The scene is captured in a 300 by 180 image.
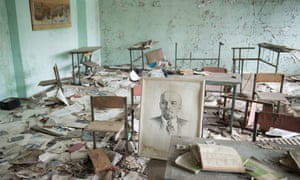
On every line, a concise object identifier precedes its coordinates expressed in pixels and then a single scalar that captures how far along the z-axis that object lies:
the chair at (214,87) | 4.60
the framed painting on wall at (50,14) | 5.38
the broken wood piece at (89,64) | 6.62
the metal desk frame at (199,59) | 8.16
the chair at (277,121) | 2.22
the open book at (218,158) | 1.50
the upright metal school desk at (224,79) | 3.78
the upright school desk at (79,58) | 6.58
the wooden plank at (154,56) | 8.20
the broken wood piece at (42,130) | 3.76
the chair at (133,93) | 3.43
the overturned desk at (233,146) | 1.47
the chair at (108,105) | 3.01
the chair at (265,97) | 3.87
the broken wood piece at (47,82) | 5.10
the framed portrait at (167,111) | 2.83
